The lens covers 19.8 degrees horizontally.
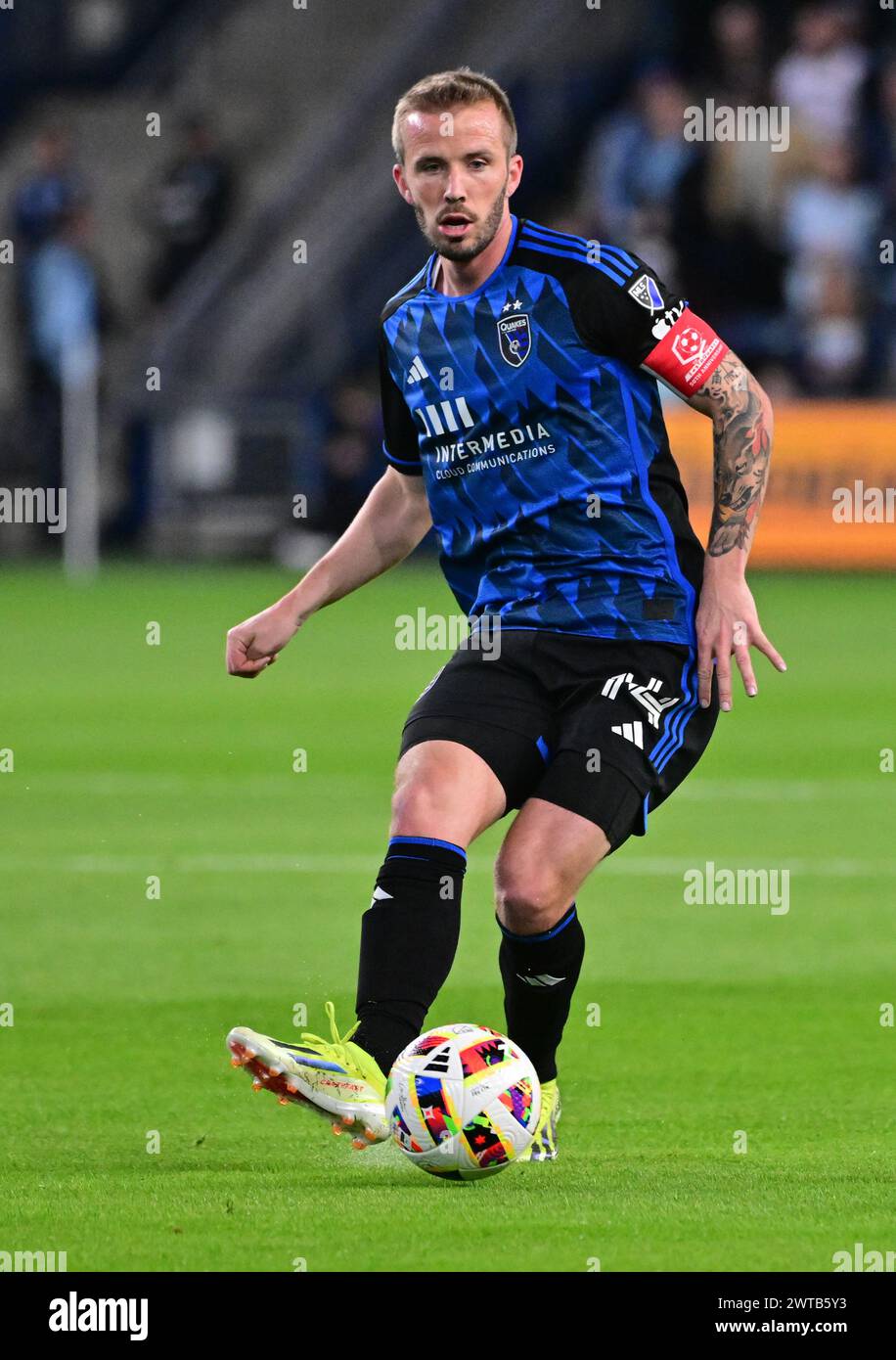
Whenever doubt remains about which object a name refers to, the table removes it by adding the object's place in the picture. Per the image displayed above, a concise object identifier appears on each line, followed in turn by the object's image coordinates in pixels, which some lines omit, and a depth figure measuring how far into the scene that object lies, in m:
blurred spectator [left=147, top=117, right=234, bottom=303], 25.77
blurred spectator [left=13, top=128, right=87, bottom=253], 25.39
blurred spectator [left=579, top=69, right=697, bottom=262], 23.39
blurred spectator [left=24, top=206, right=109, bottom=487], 25.05
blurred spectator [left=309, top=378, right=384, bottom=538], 23.16
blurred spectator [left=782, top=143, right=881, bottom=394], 23.12
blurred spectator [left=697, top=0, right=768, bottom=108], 24.30
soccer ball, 5.12
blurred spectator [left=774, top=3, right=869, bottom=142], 23.75
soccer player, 5.46
